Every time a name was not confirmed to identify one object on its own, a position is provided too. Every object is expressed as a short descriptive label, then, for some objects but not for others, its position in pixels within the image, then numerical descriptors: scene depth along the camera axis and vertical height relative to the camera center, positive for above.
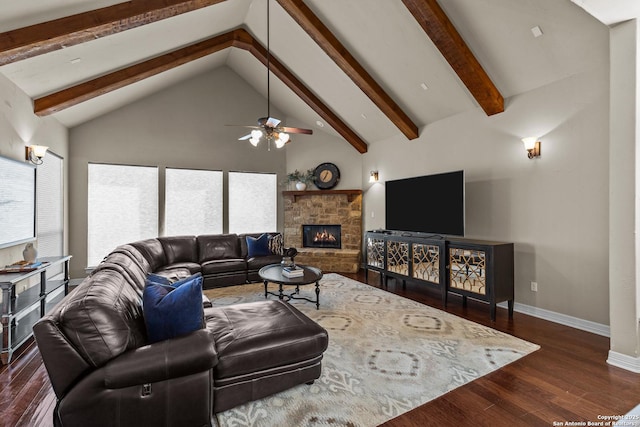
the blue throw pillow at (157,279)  2.56 -0.55
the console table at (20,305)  2.69 -0.88
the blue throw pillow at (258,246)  5.82 -0.61
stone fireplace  6.59 -0.19
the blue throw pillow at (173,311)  2.00 -0.63
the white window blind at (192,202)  6.23 +0.24
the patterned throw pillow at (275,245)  5.98 -0.60
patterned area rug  2.06 -1.30
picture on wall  3.21 +0.14
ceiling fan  3.79 +1.04
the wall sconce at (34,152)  3.79 +0.76
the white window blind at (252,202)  6.86 +0.27
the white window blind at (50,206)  4.27 +0.12
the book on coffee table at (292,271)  4.07 -0.77
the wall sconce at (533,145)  3.81 +0.83
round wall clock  7.10 +0.86
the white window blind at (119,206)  5.64 +0.15
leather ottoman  2.03 -0.97
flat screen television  4.39 +0.15
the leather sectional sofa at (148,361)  1.60 -0.88
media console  3.79 -0.72
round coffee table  3.92 -0.83
